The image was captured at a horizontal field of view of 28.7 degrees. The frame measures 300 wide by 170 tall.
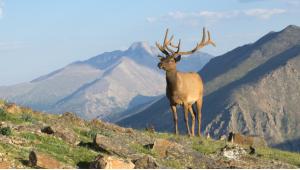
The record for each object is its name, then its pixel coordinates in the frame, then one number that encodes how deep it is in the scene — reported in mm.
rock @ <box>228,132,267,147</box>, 35072
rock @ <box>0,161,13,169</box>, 16256
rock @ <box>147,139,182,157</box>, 23141
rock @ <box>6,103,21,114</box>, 26966
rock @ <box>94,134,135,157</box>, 21156
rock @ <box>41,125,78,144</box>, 22328
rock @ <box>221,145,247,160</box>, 26114
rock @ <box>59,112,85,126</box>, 29419
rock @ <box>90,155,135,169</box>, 17031
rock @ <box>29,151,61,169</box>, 16969
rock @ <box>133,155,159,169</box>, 18609
